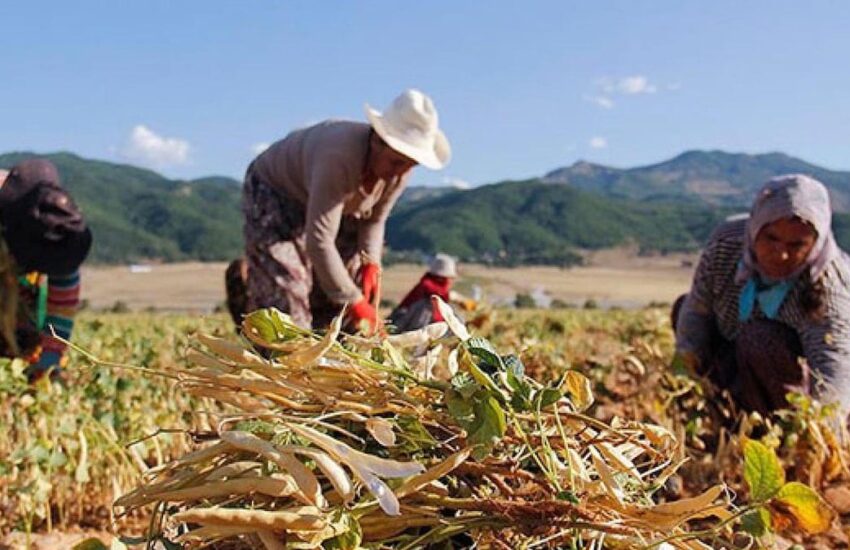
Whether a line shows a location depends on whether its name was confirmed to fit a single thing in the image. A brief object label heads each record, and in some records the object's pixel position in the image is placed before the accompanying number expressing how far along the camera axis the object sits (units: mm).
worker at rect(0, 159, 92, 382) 2742
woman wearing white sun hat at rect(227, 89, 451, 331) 2988
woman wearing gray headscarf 2564
